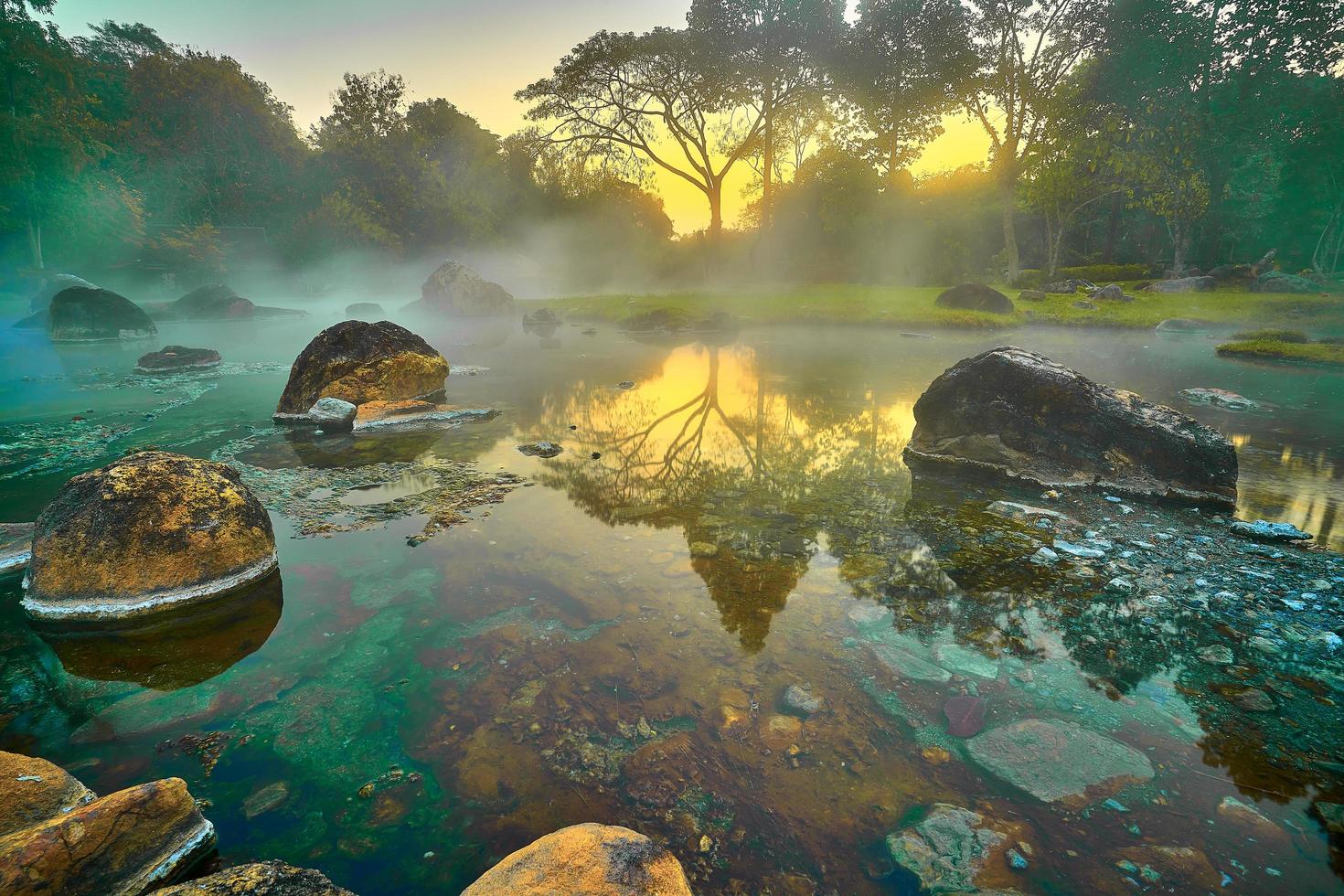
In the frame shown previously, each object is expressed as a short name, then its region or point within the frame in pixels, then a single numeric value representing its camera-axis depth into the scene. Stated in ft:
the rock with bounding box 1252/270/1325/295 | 92.58
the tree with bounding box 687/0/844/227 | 105.40
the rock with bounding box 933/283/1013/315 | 86.88
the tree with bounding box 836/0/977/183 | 104.99
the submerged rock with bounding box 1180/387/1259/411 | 38.17
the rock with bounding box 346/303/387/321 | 116.98
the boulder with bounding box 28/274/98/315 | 101.95
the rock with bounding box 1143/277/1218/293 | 100.63
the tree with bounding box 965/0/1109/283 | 104.22
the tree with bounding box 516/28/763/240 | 108.27
